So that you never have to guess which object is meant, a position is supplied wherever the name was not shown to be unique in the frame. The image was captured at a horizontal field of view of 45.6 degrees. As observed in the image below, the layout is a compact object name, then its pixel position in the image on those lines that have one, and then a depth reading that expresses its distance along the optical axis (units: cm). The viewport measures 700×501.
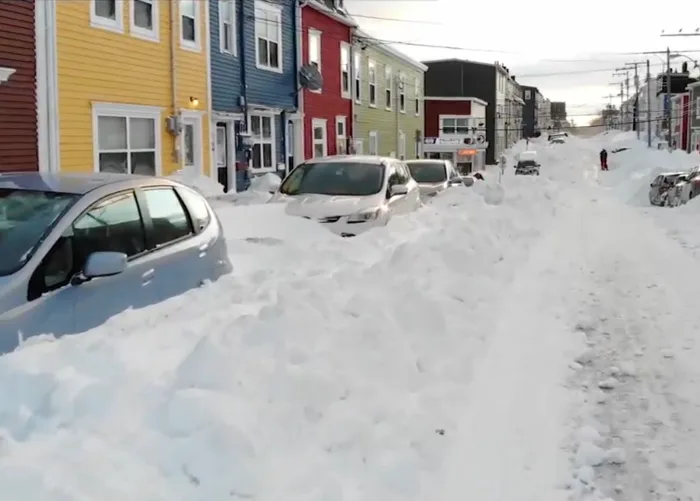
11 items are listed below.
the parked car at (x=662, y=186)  2618
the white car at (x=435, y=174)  2108
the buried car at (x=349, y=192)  1157
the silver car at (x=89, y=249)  470
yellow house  1407
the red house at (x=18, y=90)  1299
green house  3170
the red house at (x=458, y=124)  5655
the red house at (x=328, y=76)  2609
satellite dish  2483
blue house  2055
